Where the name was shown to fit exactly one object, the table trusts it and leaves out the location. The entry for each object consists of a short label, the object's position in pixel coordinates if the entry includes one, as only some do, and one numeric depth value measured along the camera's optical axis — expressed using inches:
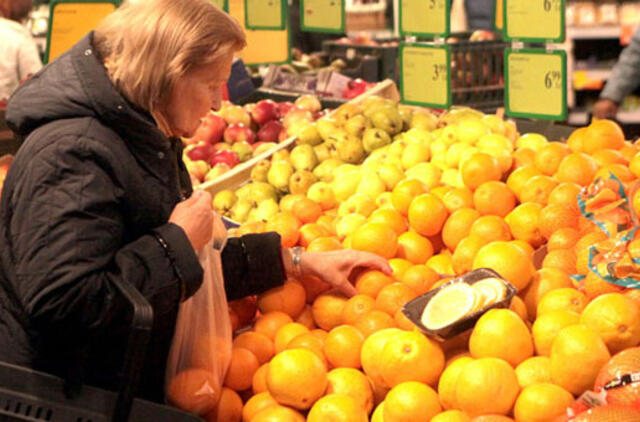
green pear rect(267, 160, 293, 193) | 139.0
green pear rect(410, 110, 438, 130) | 149.5
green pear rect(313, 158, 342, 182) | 139.5
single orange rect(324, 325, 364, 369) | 77.9
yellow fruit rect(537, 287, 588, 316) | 74.1
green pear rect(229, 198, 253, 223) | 133.4
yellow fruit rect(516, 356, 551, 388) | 65.7
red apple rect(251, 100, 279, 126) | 181.6
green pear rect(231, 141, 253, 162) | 164.2
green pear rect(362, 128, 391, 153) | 144.9
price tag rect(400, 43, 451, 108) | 144.9
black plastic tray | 70.7
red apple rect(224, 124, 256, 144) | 172.6
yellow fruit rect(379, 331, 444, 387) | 69.2
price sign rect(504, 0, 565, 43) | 124.3
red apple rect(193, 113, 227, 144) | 174.7
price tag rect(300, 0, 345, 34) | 172.4
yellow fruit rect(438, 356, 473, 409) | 66.2
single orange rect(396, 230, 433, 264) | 98.4
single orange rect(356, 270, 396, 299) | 90.0
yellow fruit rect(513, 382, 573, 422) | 60.7
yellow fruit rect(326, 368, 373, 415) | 73.4
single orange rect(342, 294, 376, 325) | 84.9
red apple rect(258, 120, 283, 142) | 175.3
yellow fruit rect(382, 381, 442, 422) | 65.9
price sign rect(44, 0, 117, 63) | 159.6
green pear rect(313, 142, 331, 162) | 147.2
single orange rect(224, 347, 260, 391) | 78.7
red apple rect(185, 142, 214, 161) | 164.4
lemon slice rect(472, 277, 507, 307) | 72.7
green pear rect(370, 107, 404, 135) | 149.9
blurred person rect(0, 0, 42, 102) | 217.6
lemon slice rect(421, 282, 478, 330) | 71.8
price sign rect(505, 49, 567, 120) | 126.0
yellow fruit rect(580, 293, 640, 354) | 65.4
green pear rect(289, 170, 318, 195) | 135.4
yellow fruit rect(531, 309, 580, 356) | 69.2
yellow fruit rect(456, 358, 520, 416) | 63.0
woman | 62.9
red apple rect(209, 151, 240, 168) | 158.4
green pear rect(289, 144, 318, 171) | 143.6
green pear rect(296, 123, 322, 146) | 153.8
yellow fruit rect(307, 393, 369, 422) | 68.4
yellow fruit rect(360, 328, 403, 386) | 72.6
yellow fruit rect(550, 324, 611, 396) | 62.7
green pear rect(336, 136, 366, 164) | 145.8
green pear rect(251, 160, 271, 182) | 143.5
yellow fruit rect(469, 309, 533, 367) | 67.7
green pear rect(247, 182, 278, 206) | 135.0
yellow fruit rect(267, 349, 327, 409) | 71.4
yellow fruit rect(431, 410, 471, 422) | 63.4
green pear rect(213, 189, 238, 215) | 136.8
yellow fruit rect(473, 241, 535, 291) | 79.2
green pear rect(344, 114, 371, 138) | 151.2
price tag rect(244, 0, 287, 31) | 189.5
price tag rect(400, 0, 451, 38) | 142.3
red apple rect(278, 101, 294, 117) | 188.8
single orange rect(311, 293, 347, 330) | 88.7
